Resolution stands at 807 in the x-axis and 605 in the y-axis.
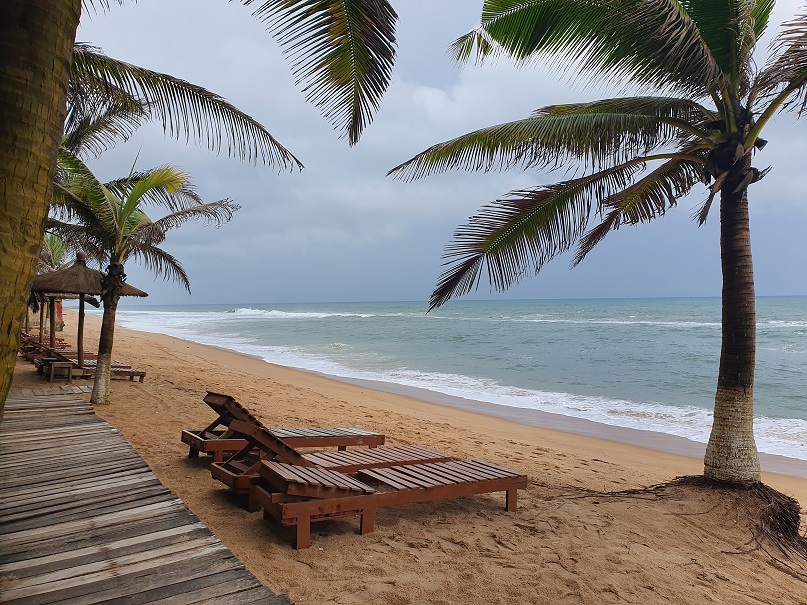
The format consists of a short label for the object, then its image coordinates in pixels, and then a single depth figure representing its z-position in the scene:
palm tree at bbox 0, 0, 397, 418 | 1.41
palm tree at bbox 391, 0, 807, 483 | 4.84
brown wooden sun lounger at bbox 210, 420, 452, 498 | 4.31
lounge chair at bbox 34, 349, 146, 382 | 10.24
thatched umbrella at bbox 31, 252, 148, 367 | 9.27
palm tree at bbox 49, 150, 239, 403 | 8.01
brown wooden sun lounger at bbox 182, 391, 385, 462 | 4.89
